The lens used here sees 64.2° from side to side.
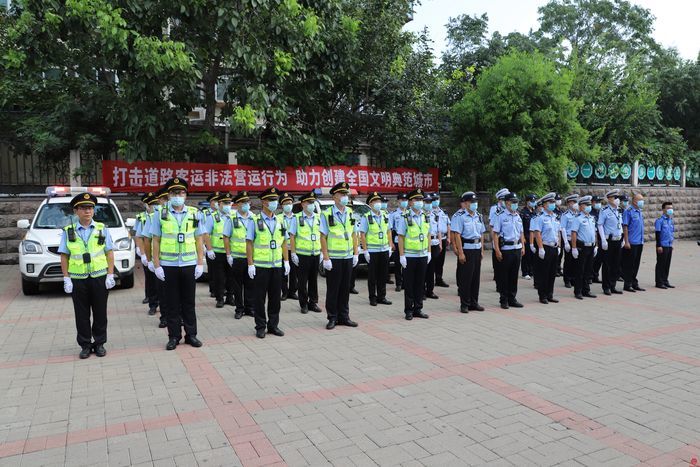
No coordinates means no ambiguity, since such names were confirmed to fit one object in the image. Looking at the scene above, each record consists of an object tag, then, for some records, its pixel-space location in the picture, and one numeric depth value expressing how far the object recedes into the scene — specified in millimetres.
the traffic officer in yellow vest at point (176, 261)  6527
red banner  13625
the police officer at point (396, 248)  10678
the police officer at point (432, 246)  9805
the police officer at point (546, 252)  9766
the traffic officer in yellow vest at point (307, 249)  8328
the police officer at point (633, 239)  11156
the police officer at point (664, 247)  11461
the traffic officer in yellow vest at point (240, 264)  8211
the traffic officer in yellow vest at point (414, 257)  8367
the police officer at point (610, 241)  10773
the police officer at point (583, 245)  10227
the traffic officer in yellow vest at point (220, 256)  9242
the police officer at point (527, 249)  12648
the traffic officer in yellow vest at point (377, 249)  9500
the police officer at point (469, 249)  8914
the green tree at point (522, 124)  14672
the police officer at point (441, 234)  10953
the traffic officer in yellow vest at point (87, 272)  6195
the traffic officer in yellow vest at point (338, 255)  7711
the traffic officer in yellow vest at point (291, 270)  8711
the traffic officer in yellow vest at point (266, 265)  7168
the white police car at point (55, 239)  9750
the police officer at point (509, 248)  9289
